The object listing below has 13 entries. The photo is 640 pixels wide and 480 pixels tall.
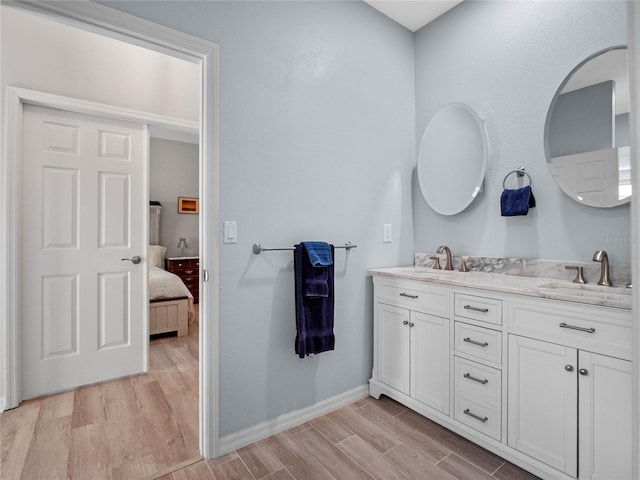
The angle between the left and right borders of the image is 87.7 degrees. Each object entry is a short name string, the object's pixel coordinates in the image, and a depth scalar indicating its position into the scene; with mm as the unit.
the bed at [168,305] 3608
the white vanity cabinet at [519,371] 1337
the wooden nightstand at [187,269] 5223
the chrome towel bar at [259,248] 1885
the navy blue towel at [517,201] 1983
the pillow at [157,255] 5086
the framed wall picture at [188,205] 5746
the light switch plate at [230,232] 1789
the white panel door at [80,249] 2352
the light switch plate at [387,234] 2516
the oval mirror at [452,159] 2293
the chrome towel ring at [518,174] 2037
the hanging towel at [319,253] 1930
